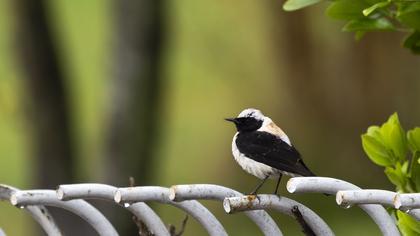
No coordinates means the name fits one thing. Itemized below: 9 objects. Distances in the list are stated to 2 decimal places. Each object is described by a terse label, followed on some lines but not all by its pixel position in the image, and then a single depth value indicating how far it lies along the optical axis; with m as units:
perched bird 6.00
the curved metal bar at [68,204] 5.41
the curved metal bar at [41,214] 5.69
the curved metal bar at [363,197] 4.48
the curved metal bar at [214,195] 4.87
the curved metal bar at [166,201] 4.98
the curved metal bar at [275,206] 4.86
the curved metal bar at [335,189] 4.59
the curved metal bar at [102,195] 5.10
